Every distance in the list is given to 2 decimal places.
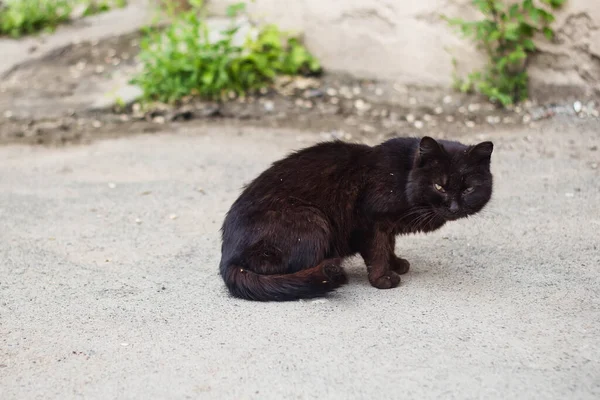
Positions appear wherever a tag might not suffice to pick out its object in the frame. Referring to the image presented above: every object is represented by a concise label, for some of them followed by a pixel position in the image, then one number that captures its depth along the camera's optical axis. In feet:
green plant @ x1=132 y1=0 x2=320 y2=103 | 22.40
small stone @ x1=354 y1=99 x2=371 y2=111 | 21.98
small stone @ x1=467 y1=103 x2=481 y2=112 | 20.84
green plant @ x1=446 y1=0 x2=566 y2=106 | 19.67
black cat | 11.20
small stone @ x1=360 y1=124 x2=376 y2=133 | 20.42
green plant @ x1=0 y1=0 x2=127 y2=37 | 31.32
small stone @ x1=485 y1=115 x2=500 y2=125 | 20.10
